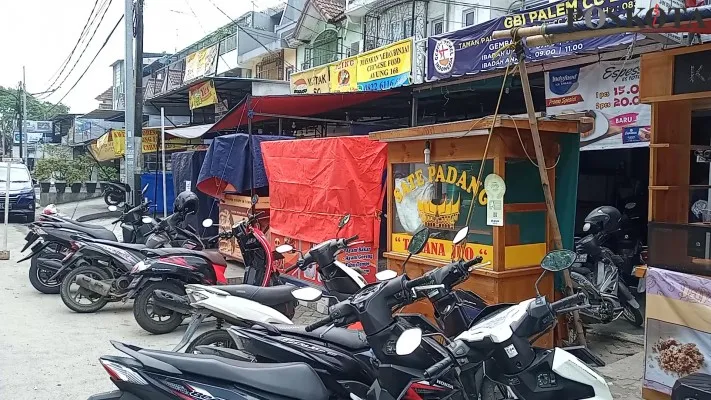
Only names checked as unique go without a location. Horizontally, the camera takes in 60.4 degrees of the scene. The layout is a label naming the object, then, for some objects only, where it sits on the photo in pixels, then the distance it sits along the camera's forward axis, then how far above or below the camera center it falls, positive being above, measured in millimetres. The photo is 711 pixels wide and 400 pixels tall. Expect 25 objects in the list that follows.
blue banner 6750 +1913
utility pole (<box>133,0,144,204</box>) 12237 +1878
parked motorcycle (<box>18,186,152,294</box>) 7586 -786
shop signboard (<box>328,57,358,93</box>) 12024 +2318
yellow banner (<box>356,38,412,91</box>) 10594 +2240
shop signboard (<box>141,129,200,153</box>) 15530 +1131
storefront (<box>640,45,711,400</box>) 4094 -260
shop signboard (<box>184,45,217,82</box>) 20031 +4163
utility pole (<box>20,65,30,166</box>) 32991 +4793
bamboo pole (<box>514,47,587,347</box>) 4547 +123
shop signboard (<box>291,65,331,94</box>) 13220 +2420
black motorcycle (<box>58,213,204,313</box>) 6941 -1010
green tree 53188 +6387
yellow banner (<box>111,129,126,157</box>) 19688 +1405
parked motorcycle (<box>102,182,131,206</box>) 11610 -166
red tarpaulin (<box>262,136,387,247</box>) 6949 +25
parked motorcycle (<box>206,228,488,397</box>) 3234 -862
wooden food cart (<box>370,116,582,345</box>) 4898 -37
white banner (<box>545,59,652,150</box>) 6867 +1119
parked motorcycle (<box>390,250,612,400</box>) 2520 -713
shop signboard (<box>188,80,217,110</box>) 13992 +2186
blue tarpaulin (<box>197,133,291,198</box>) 9117 +384
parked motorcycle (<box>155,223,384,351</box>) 4410 -845
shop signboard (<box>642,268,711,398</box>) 4051 -911
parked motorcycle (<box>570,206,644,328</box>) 6125 -757
